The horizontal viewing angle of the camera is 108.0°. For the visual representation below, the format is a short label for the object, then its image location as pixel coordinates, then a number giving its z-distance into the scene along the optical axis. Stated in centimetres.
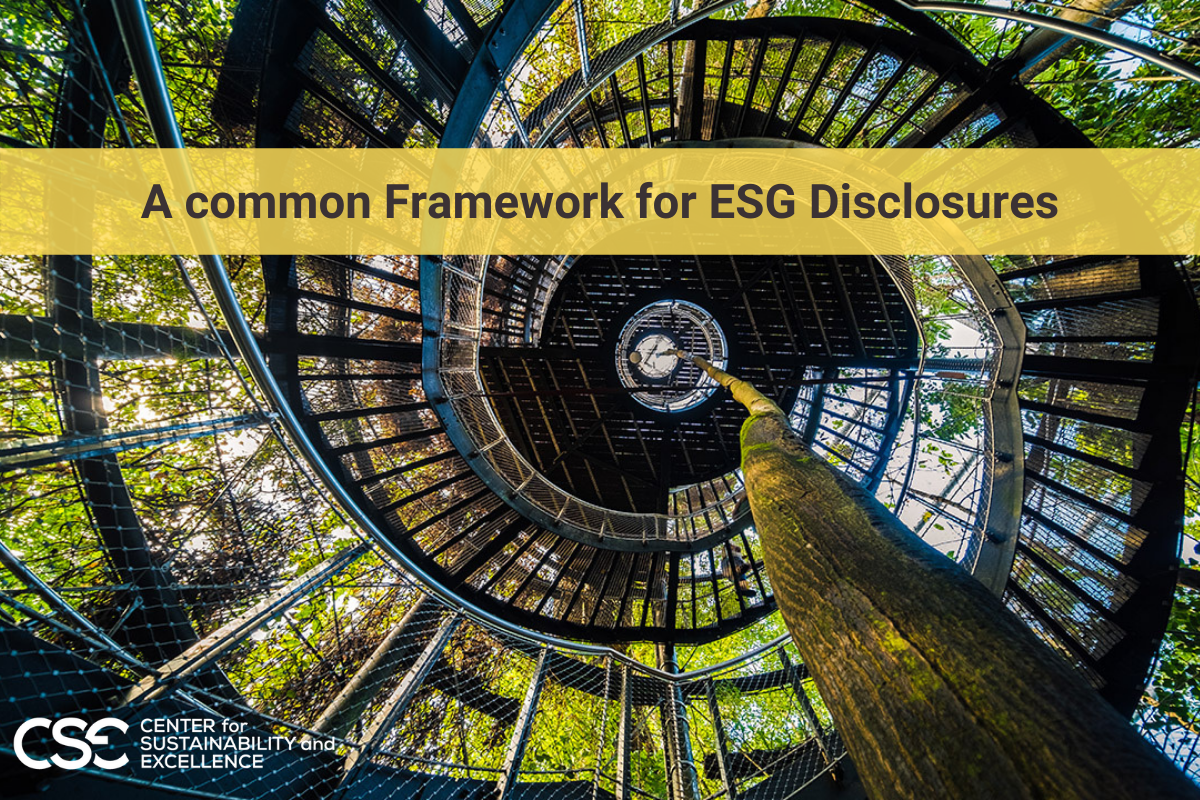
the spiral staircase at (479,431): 346
